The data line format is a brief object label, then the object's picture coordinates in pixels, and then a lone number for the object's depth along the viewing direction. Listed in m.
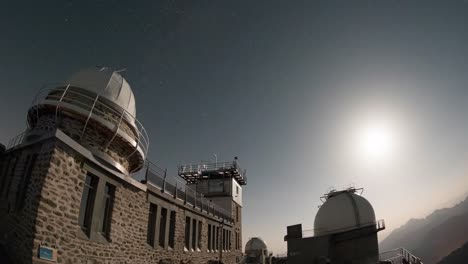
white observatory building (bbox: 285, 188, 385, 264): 21.28
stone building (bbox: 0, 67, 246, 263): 8.63
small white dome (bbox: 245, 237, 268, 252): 39.53
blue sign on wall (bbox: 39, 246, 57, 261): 7.86
